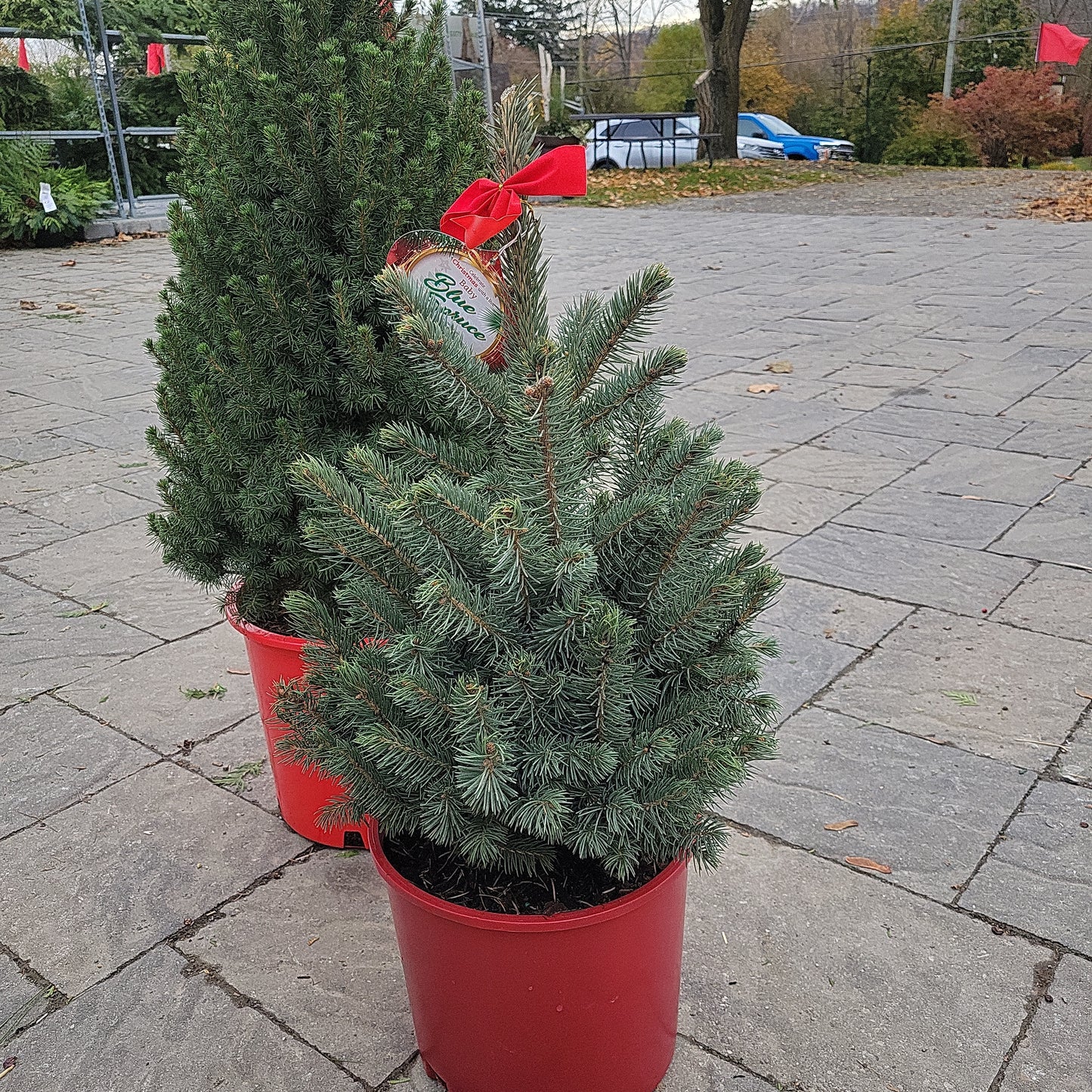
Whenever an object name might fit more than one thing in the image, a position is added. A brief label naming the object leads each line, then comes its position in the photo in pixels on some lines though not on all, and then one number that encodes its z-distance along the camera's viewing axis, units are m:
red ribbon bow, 1.55
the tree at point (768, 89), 32.66
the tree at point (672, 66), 33.16
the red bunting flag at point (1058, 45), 18.98
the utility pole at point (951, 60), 25.48
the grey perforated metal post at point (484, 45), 14.73
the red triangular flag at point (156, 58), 14.09
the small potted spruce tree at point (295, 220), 2.06
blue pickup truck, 26.27
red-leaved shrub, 22.14
